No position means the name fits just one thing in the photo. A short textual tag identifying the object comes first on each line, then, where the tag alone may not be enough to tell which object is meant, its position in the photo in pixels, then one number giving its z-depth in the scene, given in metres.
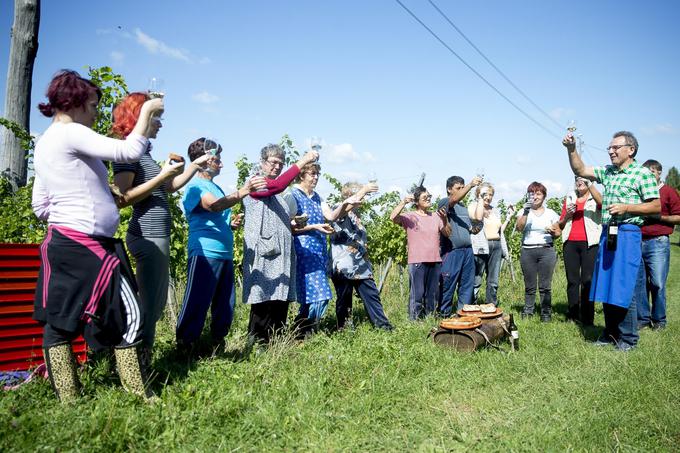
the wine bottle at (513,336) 4.30
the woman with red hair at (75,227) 2.39
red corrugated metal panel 2.87
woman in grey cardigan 3.91
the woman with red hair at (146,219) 2.86
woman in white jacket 5.82
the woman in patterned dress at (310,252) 4.44
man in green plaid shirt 4.29
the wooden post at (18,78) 5.20
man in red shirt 5.07
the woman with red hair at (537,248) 6.13
